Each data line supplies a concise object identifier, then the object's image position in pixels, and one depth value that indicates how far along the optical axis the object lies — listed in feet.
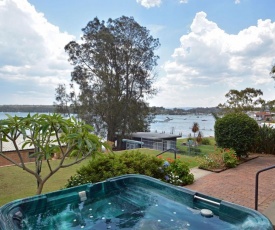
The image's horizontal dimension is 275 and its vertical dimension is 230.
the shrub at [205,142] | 74.87
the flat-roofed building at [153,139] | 55.52
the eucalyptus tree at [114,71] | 72.23
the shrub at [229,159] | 28.20
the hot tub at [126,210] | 11.76
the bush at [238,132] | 31.91
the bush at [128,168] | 18.67
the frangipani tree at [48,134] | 13.08
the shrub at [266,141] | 37.99
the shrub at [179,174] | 21.25
